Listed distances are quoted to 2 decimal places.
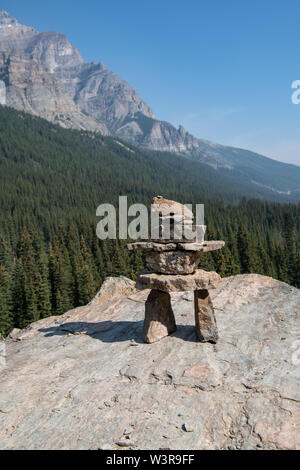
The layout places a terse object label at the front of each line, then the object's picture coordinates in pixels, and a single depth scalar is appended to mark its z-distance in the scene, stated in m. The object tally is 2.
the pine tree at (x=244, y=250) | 66.31
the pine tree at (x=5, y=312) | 44.23
